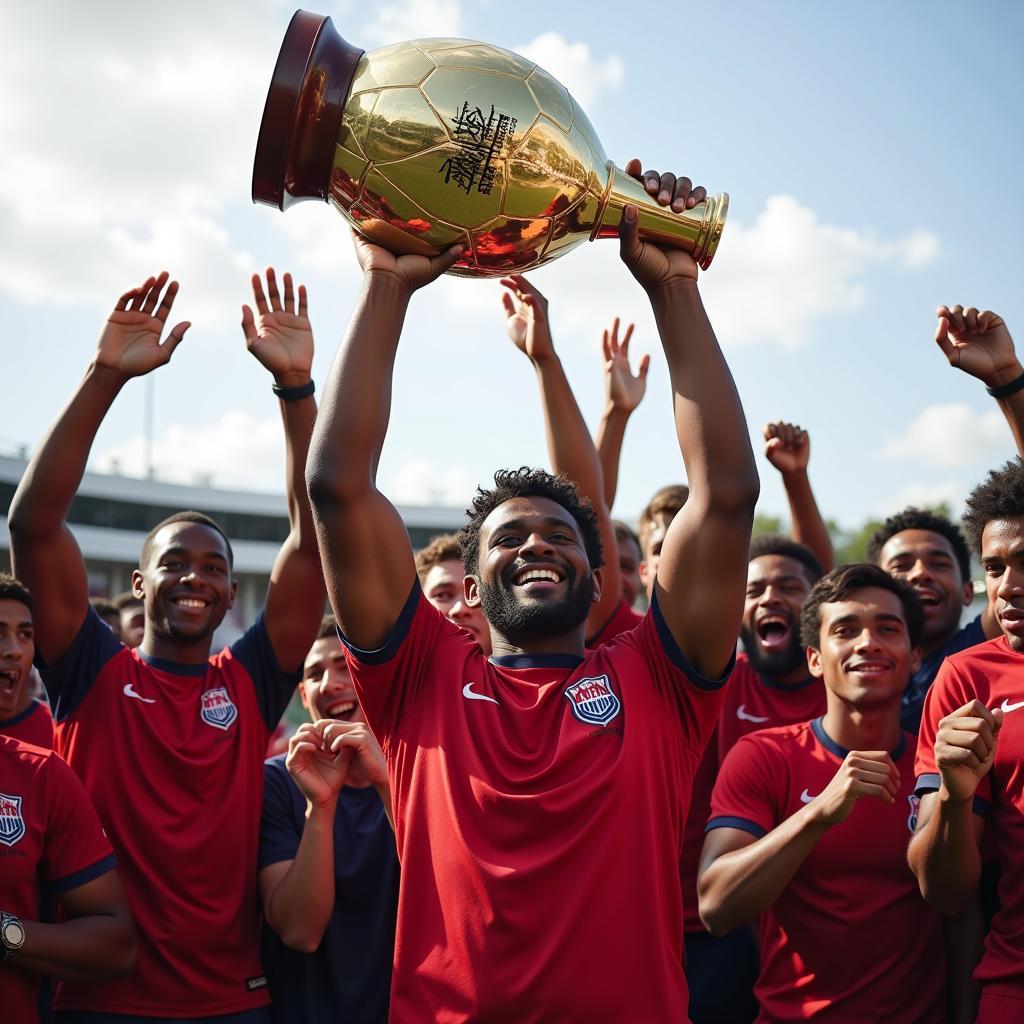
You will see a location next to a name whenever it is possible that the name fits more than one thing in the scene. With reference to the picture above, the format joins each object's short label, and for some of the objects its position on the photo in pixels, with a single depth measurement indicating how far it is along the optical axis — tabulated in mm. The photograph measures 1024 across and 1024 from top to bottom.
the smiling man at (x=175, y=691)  3771
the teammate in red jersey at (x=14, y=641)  4012
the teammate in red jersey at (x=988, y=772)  2971
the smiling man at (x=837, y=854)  3305
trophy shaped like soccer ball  2691
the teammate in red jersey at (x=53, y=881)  3404
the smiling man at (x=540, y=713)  2498
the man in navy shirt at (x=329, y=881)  3625
